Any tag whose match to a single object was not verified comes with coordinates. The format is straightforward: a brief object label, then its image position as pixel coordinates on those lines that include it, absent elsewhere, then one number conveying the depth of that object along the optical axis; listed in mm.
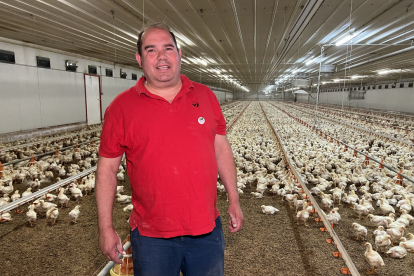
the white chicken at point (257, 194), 4862
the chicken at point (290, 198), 4470
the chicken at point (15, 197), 4301
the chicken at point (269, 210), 4191
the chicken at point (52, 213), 3842
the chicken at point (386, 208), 4018
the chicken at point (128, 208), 4148
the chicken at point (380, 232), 3282
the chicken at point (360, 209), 3997
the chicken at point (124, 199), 4559
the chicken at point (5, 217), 3799
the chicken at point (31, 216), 3756
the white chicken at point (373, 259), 2783
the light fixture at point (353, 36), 7711
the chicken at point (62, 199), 4355
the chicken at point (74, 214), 3830
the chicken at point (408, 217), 3779
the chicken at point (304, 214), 3764
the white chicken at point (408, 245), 3104
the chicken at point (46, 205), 4055
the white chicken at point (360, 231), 3398
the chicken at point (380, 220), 3631
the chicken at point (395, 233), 3312
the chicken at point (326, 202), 4246
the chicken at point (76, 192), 4688
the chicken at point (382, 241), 3137
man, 1333
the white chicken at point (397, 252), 3043
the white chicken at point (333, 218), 3717
